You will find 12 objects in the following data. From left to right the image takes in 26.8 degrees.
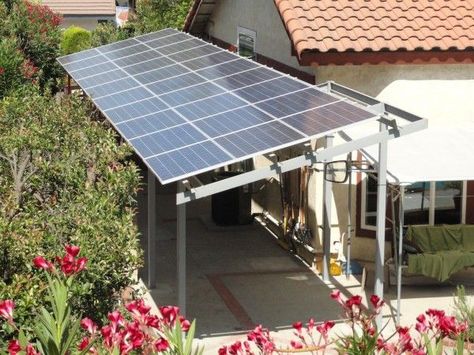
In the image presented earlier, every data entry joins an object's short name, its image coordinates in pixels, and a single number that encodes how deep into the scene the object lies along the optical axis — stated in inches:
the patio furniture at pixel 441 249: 653.3
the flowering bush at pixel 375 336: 291.0
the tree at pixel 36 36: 1140.5
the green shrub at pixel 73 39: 1994.3
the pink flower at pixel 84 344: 301.9
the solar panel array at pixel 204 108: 517.7
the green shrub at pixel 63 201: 408.8
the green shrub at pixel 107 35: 1489.9
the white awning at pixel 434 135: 605.0
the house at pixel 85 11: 2459.4
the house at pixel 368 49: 705.0
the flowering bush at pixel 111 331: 284.4
